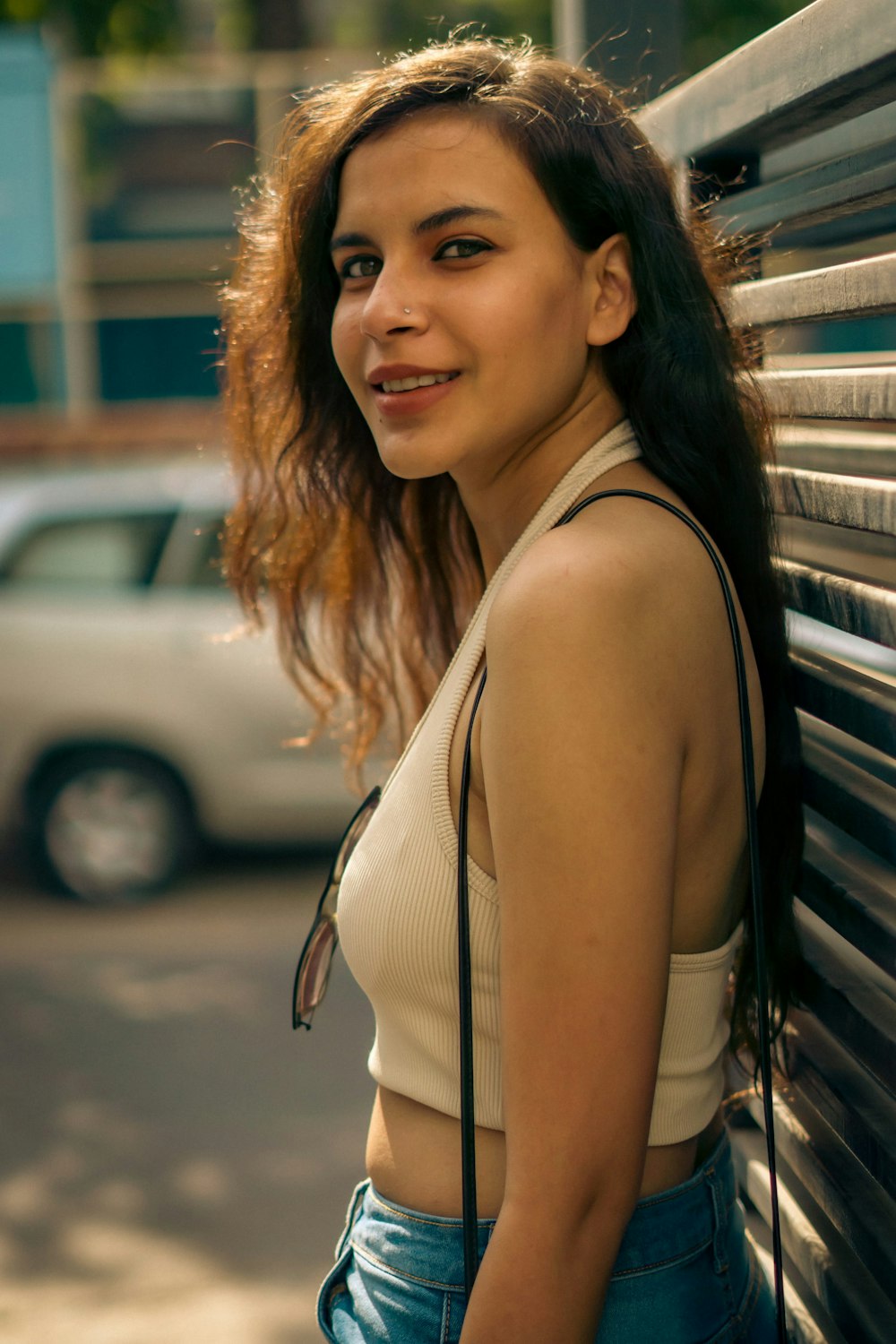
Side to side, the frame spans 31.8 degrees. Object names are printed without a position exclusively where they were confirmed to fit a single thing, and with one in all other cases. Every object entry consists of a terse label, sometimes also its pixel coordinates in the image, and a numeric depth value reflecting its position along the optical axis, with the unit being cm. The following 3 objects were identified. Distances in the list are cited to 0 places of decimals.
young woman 133
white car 686
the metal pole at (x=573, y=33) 243
